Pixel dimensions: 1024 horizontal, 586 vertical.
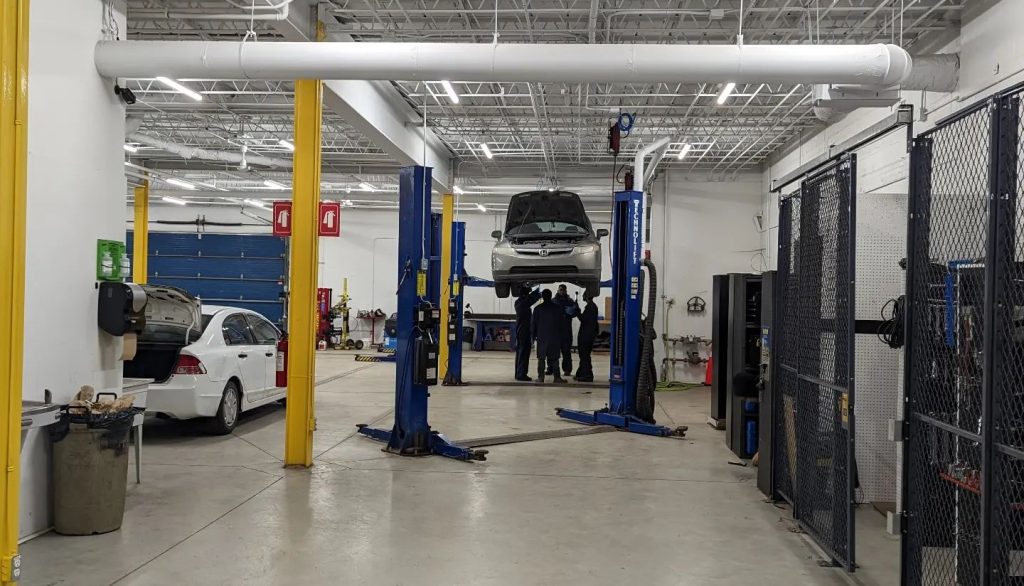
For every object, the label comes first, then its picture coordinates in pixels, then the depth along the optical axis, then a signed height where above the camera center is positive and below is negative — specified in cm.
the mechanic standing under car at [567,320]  1379 -40
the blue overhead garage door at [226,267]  2103 +73
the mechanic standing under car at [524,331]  1408 -64
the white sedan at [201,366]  749 -77
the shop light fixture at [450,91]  1005 +285
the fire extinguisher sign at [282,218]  833 +86
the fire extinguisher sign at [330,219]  985 +103
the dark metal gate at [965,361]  287 -25
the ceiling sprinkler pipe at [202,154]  1454 +297
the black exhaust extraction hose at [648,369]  884 -85
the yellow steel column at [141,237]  1541 +116
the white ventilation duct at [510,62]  546 +178
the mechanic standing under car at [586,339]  1395 -76
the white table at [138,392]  611 -84
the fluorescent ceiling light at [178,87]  1023 +285
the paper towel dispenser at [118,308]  547 -13
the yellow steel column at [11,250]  331 +18
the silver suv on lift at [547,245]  1080 +79
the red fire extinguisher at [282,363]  805 -77
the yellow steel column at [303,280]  677 +13
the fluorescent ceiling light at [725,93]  1001 +288
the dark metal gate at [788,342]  547 -30
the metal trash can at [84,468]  488 -118
